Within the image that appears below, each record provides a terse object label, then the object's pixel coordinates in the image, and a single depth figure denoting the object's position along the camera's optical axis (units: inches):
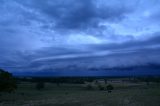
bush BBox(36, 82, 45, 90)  2146.9
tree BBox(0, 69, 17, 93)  1180.5
